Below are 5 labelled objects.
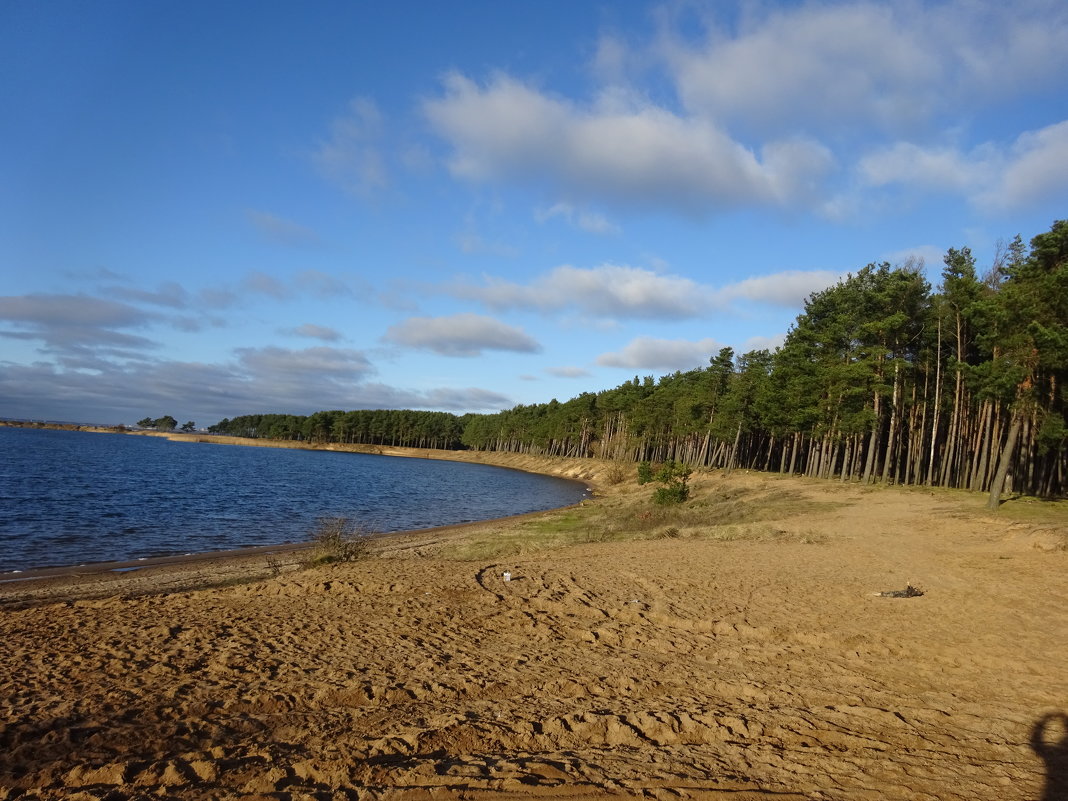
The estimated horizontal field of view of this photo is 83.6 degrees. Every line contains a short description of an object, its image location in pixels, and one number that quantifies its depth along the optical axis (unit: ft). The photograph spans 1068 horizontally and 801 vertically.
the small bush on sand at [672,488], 111.96
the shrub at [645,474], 159.75
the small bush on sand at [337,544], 52.26
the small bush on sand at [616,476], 207.92
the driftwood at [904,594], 39.78
